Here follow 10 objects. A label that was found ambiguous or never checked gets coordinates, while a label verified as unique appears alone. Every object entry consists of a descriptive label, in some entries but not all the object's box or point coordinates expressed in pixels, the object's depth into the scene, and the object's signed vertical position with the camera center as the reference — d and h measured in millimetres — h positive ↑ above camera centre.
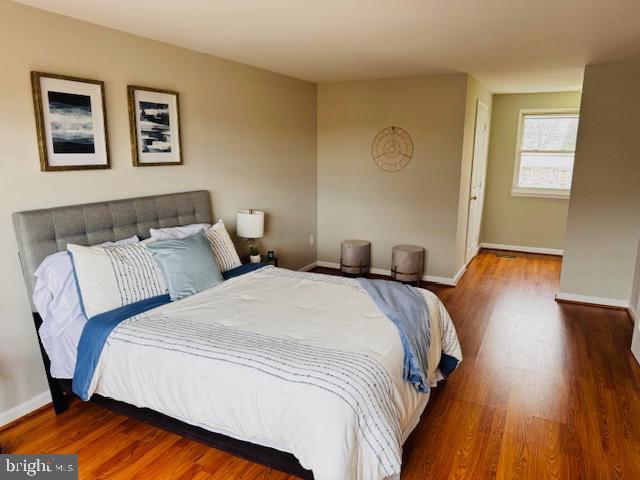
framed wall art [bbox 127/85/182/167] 3131 +268
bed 1767 -925
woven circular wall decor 5052 +187
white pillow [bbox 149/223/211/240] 3098 -499
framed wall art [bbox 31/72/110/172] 2561 +243
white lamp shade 3951 -545
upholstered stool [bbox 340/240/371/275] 5227 -1096
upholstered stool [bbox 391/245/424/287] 4906 -1095
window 6215 +197
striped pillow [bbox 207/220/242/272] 3377 -658
